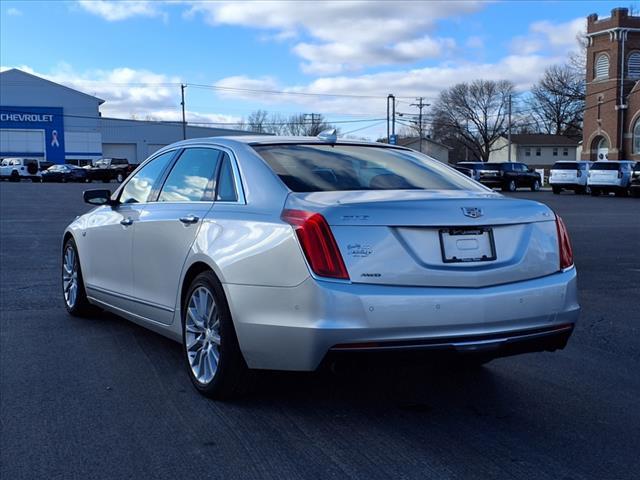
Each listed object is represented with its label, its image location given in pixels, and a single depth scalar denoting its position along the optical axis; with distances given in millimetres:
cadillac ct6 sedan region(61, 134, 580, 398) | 3789
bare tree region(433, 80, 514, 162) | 95750
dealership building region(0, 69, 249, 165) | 74438
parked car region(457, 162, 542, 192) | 41031
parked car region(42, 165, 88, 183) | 56688
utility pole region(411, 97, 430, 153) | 101500
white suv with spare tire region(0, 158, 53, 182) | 57500
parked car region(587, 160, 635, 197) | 37719
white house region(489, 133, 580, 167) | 92125
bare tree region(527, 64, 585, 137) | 88594
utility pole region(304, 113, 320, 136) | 97144
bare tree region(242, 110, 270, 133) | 112325
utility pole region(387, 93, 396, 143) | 71388
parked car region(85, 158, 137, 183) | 57156
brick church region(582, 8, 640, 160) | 56188
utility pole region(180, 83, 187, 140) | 77844
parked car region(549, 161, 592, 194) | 39812
